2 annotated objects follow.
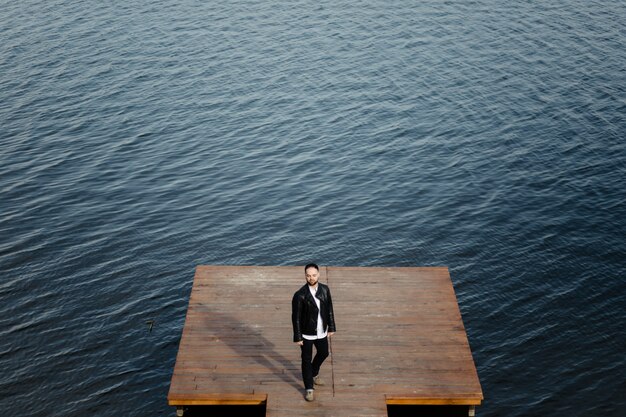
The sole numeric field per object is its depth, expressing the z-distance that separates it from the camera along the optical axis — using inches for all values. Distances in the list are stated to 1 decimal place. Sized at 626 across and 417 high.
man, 573.0
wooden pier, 620.1
